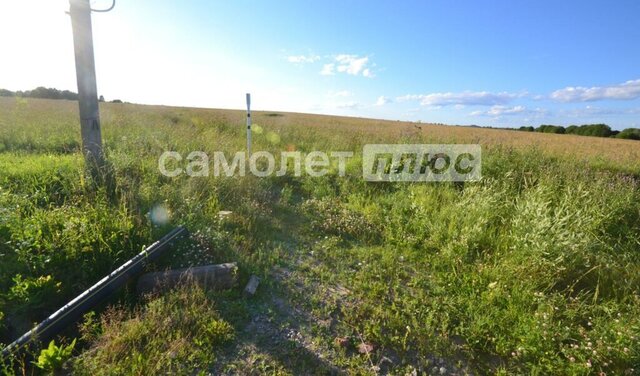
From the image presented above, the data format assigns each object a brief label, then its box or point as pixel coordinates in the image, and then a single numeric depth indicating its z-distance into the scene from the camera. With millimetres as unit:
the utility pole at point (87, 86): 4539
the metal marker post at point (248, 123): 7787
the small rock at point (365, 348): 2482
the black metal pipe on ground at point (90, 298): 2223
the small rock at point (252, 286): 3117
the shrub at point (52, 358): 2080
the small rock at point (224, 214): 4591
